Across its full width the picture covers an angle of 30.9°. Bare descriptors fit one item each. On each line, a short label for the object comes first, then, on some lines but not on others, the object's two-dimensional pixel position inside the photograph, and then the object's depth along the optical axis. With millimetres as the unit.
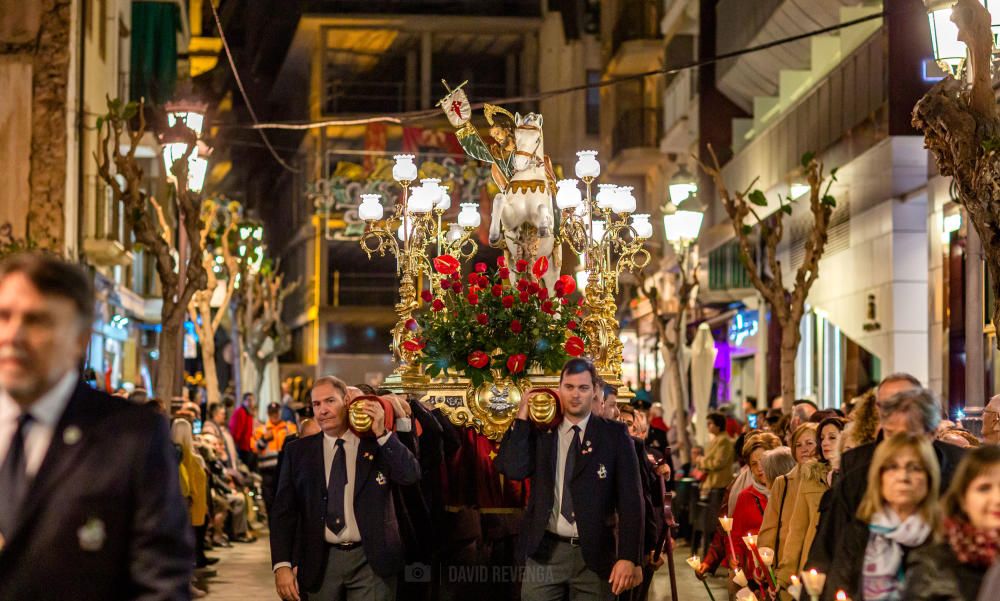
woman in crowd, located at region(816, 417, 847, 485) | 10578
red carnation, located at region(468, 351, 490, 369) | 13305
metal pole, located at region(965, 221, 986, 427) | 15539
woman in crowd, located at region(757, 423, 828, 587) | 10076
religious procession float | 13391
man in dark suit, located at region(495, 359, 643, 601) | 9562
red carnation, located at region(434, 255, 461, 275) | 13953
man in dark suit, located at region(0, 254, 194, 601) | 4504
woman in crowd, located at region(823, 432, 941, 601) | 6543
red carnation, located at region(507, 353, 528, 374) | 13289
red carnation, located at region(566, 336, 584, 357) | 13438
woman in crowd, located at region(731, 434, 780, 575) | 12501
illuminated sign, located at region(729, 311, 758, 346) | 40700
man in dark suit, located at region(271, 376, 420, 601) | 9828
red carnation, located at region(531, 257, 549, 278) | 13938
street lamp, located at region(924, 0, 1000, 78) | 12789
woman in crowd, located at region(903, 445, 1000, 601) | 6047
